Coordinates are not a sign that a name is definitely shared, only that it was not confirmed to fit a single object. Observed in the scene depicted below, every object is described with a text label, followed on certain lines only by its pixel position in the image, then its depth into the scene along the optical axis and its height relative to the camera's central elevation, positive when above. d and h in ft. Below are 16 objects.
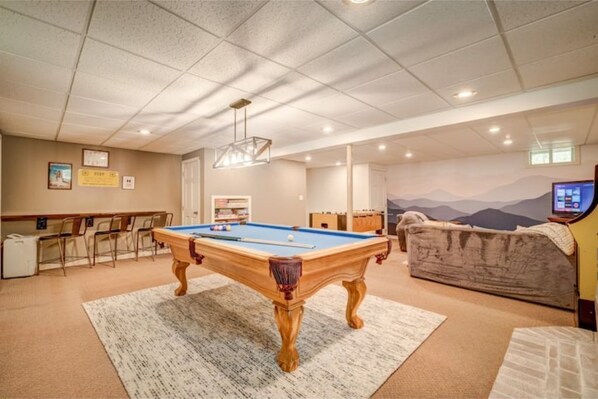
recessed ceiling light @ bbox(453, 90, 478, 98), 9.70 +4.08
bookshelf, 19.71 -0.72
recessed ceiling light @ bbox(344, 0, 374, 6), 5.16 +3.98
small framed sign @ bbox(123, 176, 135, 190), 19.52 +1.27
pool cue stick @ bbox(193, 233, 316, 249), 7.66 -1.37
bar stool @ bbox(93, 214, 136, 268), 16.60 -2.05
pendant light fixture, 10.50 +2.08
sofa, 9.67 -2.63
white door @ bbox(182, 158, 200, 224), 20.16 +0.65
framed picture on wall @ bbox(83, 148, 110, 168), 17.99 +2.94
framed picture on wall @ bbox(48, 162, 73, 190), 16.71 +1.55
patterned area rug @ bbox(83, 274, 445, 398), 5.69 -4.11
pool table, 5.91 -1.65
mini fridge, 13.39 -3.06
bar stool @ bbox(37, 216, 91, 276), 14.75 -2.27
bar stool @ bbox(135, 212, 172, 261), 18.95 -1.95
